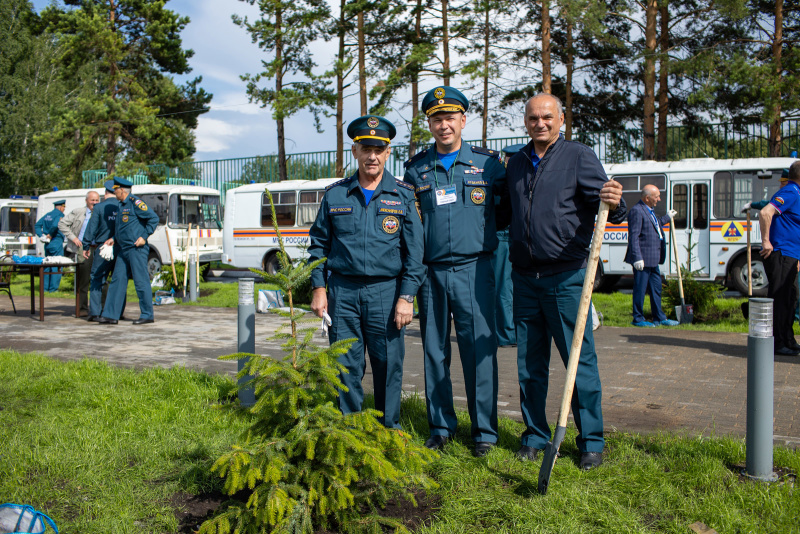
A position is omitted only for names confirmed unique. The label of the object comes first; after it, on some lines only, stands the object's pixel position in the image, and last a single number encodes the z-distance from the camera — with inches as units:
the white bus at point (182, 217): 755.1
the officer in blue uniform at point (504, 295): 271.3
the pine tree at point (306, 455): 104.0
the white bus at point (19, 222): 831.1
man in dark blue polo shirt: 245.4
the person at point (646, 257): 354.9
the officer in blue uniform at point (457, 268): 151.6
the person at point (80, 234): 392.8
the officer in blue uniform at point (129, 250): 351.6
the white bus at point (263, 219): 736.3
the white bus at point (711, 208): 526.6
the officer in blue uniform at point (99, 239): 363.3
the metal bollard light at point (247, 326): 181.8
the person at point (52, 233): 574.7
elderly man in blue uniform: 147.9
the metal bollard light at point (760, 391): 126.6
